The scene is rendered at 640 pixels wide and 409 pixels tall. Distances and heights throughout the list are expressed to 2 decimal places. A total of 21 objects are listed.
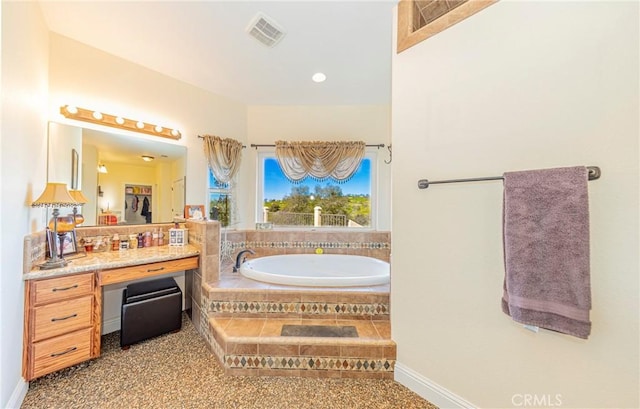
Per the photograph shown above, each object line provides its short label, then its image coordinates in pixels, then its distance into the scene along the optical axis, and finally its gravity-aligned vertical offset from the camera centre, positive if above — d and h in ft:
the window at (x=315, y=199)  11.27 +0.41
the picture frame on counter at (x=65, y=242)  5.90 -1.01
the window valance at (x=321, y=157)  10.74 +2.29
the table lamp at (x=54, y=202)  5.35 +0.07
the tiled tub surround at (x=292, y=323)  5.46 -3.10
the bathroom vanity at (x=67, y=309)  4.94 -2.33
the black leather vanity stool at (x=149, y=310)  6.42 -3.00
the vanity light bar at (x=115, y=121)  6.86 +2.72
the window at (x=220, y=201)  10.12 +0.24
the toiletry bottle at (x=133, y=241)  7.79 -1.18
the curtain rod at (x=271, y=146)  10.94 +2.88
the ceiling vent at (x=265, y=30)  6.67 +5.27
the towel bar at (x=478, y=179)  3.35 +0.54
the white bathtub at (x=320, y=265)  9.43 -2.44
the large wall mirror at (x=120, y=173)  6.95 +1.10
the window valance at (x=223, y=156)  9.68 +2.17
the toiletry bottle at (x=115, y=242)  7.47 -1.17
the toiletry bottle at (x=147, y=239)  8.05 -1.14
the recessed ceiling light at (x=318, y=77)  9.02 +5.08
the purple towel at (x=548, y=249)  3.28 -0.59
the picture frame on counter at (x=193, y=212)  9.04 -0.23
